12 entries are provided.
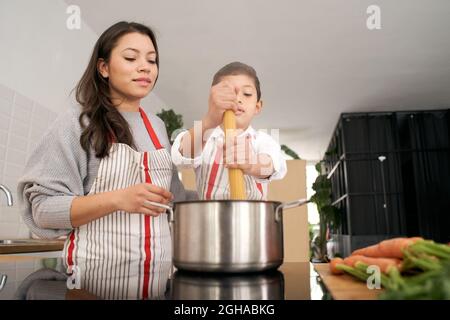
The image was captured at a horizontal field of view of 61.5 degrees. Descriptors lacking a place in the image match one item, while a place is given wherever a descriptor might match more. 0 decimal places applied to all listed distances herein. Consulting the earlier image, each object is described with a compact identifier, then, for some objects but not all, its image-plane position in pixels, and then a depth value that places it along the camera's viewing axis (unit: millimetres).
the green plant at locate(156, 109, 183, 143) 2827
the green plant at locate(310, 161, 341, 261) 6152
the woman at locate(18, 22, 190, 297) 724
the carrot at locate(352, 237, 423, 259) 479
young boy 751
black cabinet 5270
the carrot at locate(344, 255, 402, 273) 461
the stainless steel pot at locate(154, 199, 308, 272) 480
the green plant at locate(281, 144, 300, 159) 5910
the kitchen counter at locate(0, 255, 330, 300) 384
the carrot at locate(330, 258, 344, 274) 546
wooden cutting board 385
